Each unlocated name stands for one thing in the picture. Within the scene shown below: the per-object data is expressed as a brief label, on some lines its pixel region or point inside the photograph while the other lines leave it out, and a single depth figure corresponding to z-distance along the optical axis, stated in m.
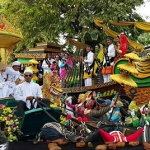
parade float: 6.32
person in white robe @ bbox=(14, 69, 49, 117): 6.43
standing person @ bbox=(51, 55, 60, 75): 13.30
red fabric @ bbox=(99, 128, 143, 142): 3.75
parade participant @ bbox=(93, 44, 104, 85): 10.69
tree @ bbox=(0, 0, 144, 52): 15.07
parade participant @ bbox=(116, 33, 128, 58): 9.52
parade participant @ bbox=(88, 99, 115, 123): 7.46
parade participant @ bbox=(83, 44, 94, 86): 10.63
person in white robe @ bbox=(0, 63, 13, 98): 7.40
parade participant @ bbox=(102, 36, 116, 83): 9.91
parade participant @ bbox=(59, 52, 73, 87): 11.91
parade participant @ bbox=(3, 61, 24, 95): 8.14
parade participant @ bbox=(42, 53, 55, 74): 13.62
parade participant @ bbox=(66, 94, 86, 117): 8.85
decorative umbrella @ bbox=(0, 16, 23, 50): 6.64
